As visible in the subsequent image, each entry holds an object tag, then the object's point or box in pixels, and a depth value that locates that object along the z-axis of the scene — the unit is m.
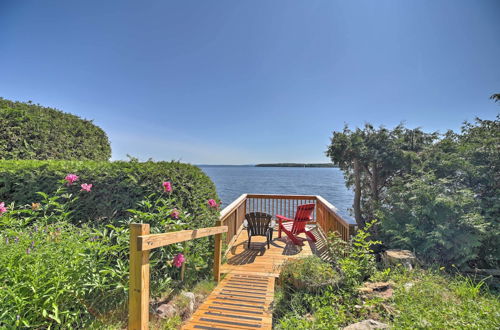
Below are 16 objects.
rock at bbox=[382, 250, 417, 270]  2.94
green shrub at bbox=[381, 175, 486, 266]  3.08
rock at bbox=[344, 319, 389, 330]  1.67
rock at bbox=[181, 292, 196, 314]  2.26
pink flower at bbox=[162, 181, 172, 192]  2.37
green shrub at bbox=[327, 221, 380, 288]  2.44
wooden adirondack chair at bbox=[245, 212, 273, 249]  4.49
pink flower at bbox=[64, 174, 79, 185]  2.33
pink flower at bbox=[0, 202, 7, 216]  1.93
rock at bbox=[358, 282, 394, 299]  2.23
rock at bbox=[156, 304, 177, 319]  1.99
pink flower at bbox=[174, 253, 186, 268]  2.19
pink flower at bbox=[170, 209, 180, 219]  2.30
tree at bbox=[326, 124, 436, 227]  5.14
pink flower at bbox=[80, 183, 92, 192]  2.29
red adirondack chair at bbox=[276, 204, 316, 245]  4.42
